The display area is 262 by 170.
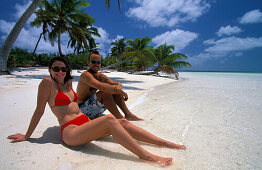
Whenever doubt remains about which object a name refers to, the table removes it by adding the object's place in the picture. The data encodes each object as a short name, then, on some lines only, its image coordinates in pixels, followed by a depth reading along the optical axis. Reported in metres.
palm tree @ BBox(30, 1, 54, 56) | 14.88
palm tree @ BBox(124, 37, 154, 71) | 21.25
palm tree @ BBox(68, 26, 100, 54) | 15.80
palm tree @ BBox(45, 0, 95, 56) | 15.37
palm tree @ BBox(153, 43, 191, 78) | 21.06
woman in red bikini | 1.40
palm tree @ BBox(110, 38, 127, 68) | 39.06
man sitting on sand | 2.11
